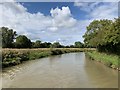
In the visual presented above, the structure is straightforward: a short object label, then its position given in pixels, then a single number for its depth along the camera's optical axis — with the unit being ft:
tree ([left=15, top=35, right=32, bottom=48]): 98.14
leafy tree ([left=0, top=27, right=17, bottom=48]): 91.65
